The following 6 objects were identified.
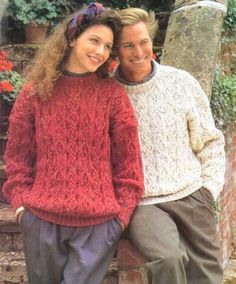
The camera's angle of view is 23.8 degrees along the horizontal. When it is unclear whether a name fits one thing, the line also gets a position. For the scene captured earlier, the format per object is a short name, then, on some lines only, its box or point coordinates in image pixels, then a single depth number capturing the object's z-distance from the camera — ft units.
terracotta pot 15.85
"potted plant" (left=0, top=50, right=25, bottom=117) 13.14
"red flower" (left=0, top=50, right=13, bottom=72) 13.15
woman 7.63
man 8.10
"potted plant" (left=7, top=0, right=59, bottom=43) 15.87
